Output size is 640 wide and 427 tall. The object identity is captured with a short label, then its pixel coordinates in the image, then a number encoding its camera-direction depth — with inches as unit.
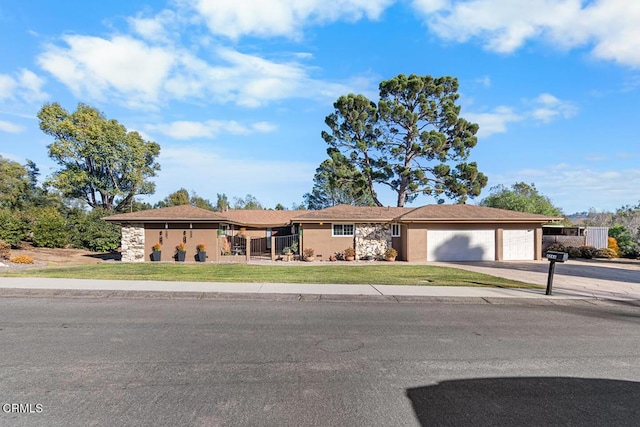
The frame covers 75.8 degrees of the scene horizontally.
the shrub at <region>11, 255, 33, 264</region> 722.4
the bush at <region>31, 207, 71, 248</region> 1061.1
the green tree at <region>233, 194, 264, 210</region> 2832.2
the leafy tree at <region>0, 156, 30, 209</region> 1581.0
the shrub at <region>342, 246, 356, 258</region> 994.0
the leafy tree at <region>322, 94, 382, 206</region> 1576.3
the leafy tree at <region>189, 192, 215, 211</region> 2293.3
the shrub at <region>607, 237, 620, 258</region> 1118.9
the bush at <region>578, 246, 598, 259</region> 1063.6
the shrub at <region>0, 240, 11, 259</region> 738.2
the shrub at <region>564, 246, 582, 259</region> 1083.3
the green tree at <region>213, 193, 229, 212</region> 2620.6
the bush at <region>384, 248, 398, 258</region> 980.6
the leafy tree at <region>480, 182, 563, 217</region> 1642.6
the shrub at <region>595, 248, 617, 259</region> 1069.1
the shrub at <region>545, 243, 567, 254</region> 1106.3
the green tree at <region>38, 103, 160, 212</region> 1562.5
